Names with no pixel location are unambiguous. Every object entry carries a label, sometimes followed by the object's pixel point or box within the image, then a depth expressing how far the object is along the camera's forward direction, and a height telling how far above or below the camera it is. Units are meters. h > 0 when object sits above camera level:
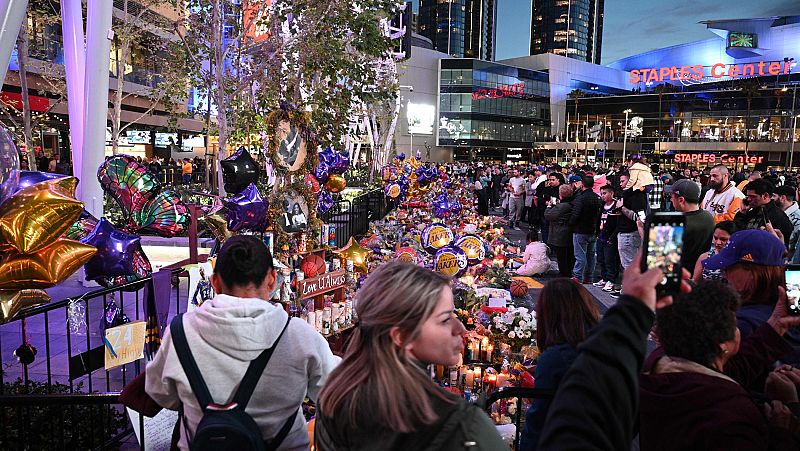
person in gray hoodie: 2.00 -0.70
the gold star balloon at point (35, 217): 2.79 -0.30
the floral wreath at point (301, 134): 4.93 +0.24
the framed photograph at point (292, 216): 4.92 -0.47
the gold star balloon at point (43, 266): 2.85 -0.57
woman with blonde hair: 1.30 -0.54
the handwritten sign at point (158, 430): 3.29 -1.61
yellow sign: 3.51 -1.18
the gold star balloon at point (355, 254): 5.58 -0.91
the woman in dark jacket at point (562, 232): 9.85 -1.15
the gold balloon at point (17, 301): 2.86 -0.76
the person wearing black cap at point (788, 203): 6.82 -0.39
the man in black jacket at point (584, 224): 9.51 -0.96
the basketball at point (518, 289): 8.62 -1.90
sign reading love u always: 4.64 -1.05
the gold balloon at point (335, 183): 6.24 -0.22
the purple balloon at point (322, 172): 5.51 -0.09
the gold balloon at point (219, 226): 4.60 -0.53
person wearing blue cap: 2.99 -0.55
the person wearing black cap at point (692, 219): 4.44 -0.42
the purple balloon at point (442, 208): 12.74 -0.97
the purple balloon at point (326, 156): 5.98 +0.08
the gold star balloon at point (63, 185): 3.03 -0.14
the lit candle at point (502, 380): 4.57 -1.76
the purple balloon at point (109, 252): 3.75 -0.62
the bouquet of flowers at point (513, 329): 5.41 -1.59
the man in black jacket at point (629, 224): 8.90 -0.90
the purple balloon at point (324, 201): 6.49 -0.45
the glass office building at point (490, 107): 70.94 +8.05
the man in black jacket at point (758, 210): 5.69 -0.43
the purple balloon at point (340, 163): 6.31 +0.01
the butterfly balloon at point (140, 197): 4.22 -0.29
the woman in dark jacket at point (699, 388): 1.67 -0.69
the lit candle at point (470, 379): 4.61 -1.76
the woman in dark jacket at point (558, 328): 2.66 -0.78
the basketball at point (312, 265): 4.86 -0.90
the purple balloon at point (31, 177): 3.05 -0.10
